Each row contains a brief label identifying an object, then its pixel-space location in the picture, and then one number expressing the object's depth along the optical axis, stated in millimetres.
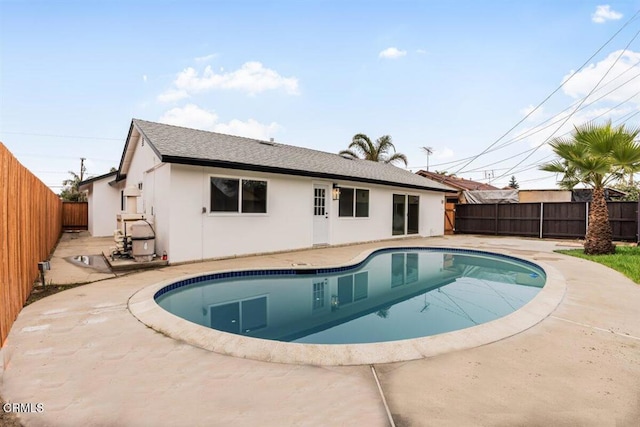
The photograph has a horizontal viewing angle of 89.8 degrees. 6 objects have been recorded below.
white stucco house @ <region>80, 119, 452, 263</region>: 8523
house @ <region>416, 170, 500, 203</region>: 20891
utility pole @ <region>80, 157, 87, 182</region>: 36188
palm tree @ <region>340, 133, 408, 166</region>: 25828
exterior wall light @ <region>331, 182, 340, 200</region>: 12188
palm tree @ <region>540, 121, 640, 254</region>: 9188
